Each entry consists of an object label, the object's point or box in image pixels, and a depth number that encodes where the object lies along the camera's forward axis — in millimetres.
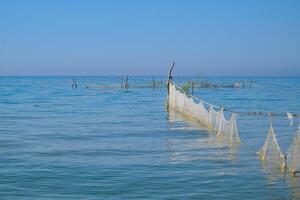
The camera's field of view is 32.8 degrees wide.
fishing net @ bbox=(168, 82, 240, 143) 19428
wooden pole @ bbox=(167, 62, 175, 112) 32812
